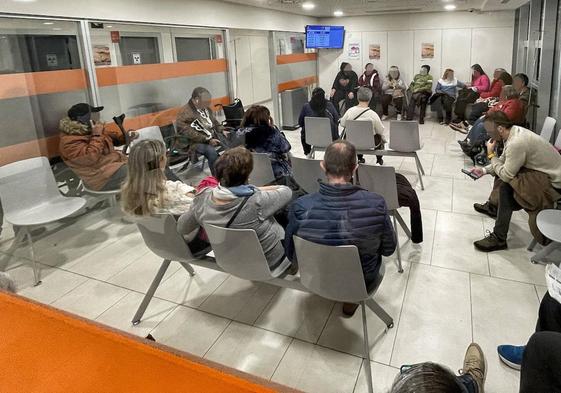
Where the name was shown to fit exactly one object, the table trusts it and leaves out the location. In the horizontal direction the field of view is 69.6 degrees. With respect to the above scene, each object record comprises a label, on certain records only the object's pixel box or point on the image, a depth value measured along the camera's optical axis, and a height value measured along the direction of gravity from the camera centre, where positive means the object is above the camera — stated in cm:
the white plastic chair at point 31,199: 336 -85
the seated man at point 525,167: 305 -74
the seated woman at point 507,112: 456 -49
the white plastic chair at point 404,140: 495 -78
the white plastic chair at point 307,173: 353 -79
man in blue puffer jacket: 203 -67
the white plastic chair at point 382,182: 305 -78
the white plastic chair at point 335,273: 194 -94
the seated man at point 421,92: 947 -41
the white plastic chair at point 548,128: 429 -65
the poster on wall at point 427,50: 1002 +57
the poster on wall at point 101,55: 447 +43
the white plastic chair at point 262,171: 388 -81
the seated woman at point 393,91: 980 -35
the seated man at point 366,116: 524 -47
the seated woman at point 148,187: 249 -57
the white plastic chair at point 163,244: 243 -93
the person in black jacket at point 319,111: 577 -41
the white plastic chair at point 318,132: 556 -69
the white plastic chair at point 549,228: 261 -103
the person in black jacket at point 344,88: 964 -20
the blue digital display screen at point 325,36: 1011 +109
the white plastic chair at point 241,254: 218 -91
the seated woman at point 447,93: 913 -44
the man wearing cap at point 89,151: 407 -54
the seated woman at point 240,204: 225 -65
